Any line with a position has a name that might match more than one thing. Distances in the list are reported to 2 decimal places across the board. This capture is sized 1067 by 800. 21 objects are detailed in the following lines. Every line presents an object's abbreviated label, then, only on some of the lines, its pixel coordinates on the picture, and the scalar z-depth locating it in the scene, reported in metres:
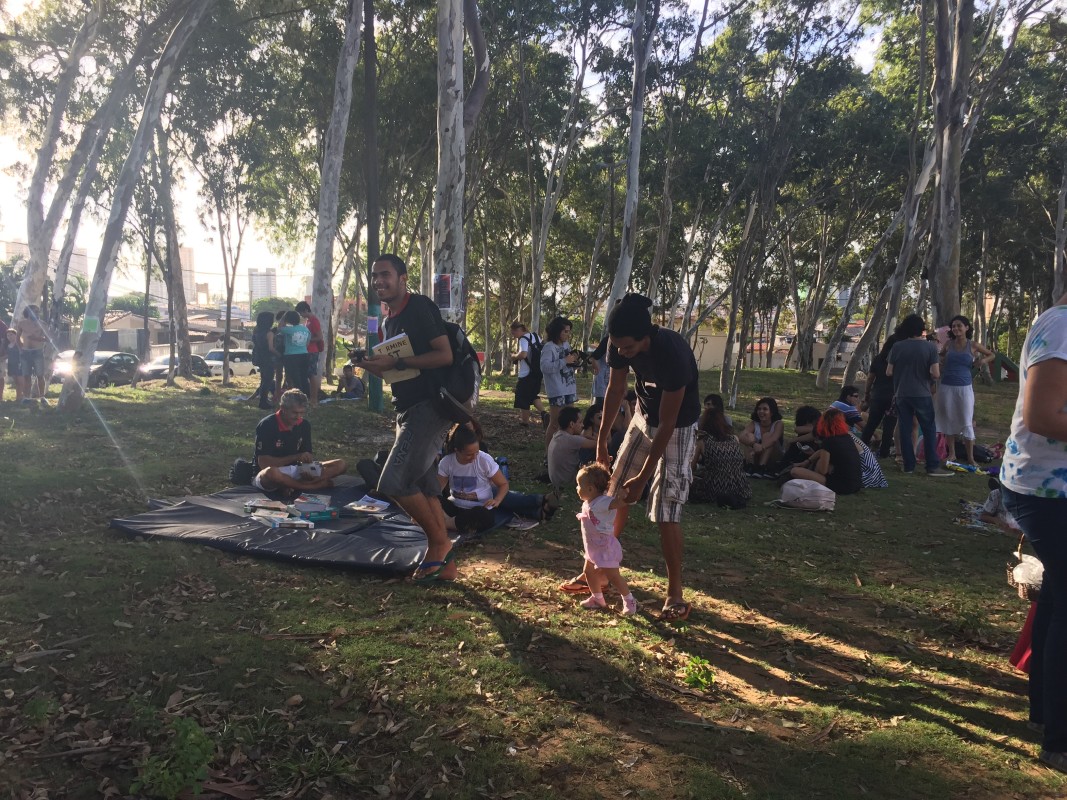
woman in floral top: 2.77
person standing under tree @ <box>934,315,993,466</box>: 9.45
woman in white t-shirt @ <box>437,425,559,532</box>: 6.30
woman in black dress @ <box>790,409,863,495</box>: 8.21
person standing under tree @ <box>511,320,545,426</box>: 11.27
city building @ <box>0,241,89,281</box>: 41.16
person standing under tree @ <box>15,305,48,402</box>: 12.43
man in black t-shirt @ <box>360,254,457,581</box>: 4.65
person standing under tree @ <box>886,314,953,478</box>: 8.96
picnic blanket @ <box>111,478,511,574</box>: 5.36
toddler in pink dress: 4.50
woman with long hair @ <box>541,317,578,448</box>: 10.17
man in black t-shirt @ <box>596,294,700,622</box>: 4.06
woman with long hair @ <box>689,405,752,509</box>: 7.62
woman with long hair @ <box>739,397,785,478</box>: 9.13
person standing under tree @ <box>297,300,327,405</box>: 12.79
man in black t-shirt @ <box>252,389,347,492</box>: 7.35
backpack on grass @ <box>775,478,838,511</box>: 7.52
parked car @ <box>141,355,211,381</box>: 26.99
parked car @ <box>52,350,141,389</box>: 23.78
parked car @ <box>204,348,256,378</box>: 33.69
